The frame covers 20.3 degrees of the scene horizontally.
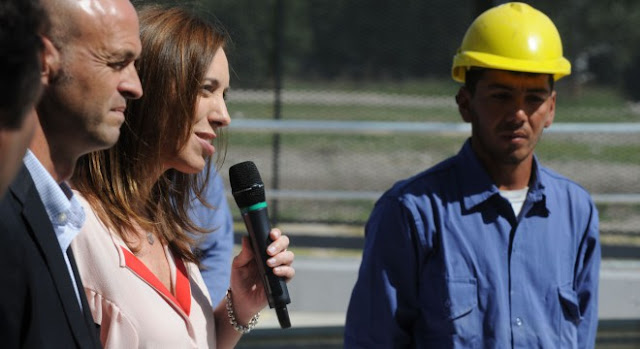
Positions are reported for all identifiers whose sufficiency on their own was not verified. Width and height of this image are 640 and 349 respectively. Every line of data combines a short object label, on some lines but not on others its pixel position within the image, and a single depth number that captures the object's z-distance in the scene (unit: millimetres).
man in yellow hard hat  5054
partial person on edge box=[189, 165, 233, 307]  6801
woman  3952
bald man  2967
